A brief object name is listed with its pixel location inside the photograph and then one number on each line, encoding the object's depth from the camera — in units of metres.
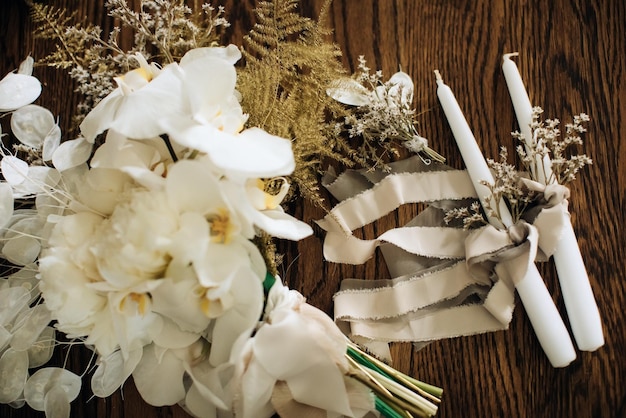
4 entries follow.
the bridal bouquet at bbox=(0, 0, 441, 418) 0.53
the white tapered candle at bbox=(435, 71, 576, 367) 0.75
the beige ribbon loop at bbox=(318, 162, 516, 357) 0.78
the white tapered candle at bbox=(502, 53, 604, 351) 0.75
